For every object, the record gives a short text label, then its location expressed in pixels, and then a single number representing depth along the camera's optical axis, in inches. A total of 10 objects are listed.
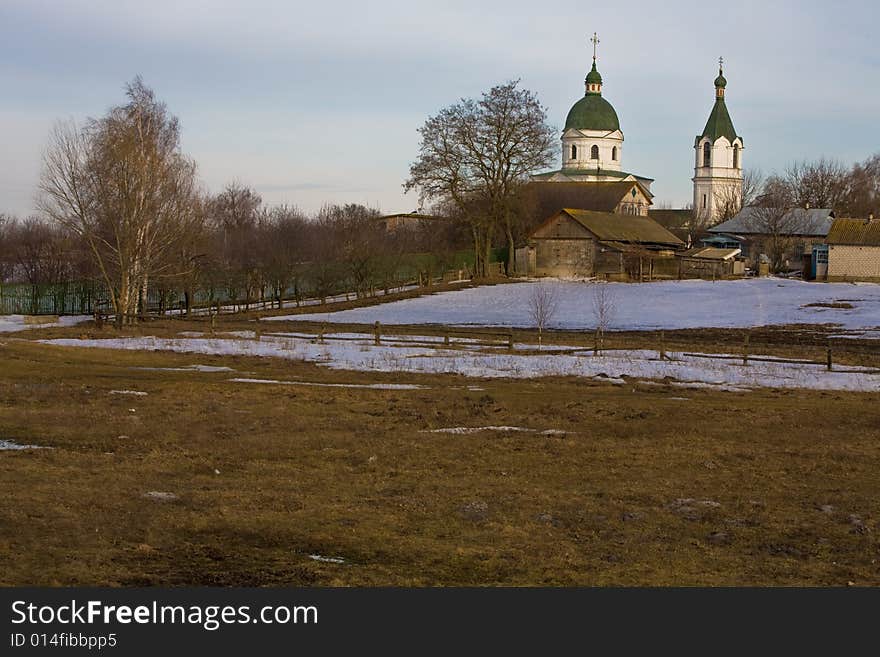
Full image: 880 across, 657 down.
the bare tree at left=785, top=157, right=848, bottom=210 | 4506.9
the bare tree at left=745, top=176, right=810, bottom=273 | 3427.7
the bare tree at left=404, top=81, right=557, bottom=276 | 2847.0
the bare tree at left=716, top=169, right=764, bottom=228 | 5073.8
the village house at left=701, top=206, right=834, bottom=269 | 3425.2
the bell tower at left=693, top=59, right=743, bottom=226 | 5698.3
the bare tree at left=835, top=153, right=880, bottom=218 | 4298.7
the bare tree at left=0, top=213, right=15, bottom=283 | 3046.3
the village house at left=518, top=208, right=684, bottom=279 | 3016.7
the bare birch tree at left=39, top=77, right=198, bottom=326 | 1766.7
